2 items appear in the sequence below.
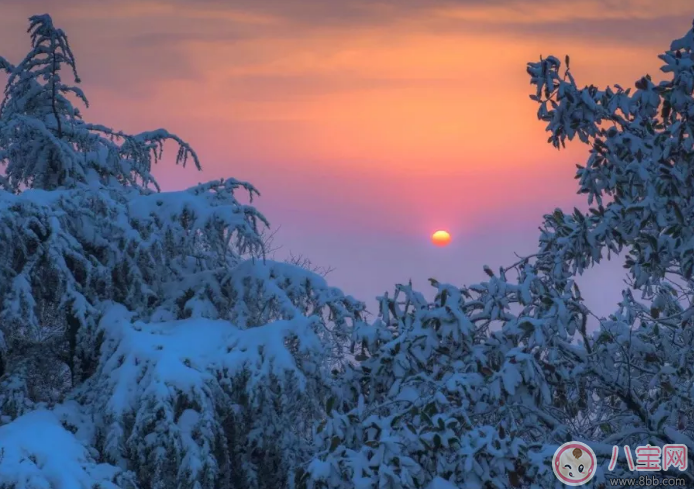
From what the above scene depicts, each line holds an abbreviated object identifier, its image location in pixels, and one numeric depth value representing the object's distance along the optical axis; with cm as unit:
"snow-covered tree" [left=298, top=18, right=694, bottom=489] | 1631
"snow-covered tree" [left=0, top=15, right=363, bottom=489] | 1828
